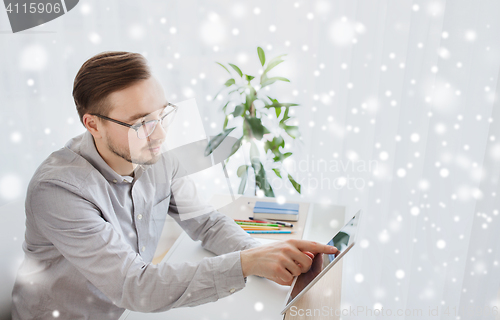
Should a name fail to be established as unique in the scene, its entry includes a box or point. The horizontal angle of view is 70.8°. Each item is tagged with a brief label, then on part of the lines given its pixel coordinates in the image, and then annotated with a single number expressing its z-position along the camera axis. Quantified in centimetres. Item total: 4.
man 75
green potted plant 157
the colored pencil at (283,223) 126
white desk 78
